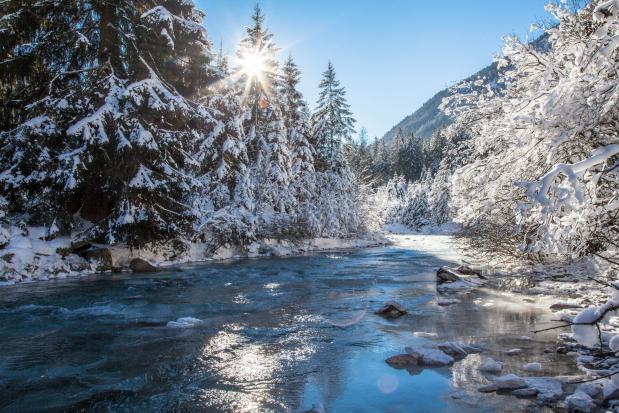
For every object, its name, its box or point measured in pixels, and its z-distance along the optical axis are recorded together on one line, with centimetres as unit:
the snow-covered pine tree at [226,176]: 2316
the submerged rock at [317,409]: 501
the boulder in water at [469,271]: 1586
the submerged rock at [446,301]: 1162
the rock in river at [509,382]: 567
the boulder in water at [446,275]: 1501
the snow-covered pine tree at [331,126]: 3672
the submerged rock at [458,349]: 718
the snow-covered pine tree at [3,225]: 1466
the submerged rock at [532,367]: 633
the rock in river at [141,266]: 1755
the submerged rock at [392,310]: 1038
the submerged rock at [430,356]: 680
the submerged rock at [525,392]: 544
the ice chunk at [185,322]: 930
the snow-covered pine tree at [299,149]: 3250
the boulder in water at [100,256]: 1698
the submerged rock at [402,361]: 681
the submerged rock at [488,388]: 566
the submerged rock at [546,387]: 528
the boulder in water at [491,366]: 637
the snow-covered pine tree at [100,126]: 1562
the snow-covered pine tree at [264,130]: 2900
